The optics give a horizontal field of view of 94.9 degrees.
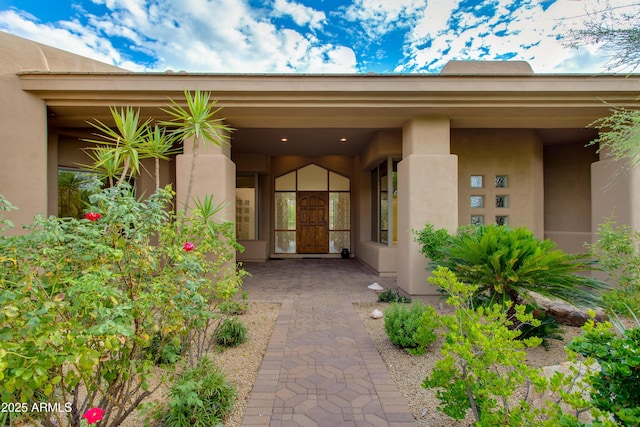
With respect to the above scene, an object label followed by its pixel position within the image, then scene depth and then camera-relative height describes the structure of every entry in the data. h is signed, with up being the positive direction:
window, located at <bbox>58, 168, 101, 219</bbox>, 6.58 +0.51
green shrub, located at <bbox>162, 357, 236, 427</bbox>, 2.05 -1.38
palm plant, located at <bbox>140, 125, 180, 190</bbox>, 3.59 +0.84
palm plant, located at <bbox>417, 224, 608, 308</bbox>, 3.01 -0.61
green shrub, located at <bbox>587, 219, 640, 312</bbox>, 3.72 -0.66
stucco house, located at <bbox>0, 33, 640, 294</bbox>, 4.84 +1.79
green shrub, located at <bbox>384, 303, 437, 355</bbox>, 3.11 -1.30
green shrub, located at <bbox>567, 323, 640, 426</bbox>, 1.16 -0.68
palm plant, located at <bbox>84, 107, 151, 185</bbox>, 3.35 +0.77
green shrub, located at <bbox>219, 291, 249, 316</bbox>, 3.07 -1.33
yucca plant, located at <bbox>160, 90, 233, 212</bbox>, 3.61 +1.16
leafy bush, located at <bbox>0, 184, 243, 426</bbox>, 1.24 -0.47
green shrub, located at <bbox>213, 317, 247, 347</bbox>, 3.54 -1.46
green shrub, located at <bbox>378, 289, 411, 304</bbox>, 5.23 -1.51
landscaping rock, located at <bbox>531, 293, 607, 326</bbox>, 4.19 -1.47
